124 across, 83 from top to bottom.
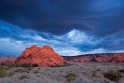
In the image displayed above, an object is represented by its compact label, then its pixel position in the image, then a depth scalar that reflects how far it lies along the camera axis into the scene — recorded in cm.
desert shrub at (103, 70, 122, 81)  2185
